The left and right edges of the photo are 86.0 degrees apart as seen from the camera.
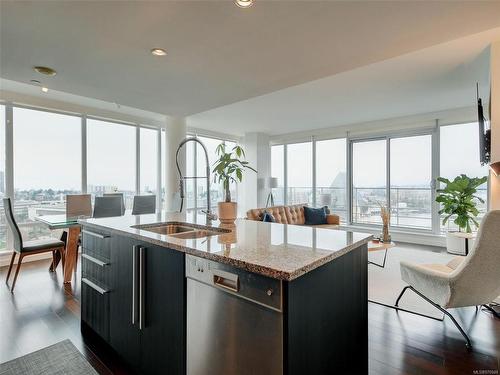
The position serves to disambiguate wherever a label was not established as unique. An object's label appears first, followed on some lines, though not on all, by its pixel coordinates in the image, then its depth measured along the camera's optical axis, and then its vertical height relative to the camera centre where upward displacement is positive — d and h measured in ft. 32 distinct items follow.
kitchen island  3.32 -1.76
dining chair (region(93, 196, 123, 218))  12.95 -1.03
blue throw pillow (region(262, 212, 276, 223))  13.03 -1.58
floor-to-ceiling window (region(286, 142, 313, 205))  24.56 +1.17
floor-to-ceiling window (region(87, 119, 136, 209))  16.69 +1.78
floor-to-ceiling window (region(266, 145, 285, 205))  26.32 +1.55
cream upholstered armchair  6.04 -2.22
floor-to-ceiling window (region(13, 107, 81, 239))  14.14 +1.21
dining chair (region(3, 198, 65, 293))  9.99 -2.33
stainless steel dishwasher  3.25 -1.84
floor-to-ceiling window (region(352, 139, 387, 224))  20.53 +0.47
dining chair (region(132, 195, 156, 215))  14.58 -1.05
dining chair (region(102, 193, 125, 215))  14.07 -1.20
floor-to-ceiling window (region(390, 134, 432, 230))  18.49 +0.34
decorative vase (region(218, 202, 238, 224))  6.95 -0.66
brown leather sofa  14.29 -1.75
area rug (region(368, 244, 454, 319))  8.83 -3.91
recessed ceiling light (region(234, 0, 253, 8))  5.43 +3.74
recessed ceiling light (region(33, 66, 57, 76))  8.16 +3.58
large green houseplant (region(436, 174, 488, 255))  14.56 -0.95
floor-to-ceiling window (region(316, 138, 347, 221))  22.47 +0.92
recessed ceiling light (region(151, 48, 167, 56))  7.23 +3.67
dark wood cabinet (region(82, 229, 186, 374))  4.52 -2.28
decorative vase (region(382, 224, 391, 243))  12.65 -2.34
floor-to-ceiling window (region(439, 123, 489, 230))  16.47 +2.03
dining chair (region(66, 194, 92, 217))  13.11 -1.00
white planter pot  13.95 -3.21
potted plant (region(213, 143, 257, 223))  6.77 +0.27
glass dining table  10.69 -2.50
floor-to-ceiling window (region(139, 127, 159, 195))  18.97 +1.80
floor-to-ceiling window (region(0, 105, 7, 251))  13.50 +0.27
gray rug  5.62 -3.91
